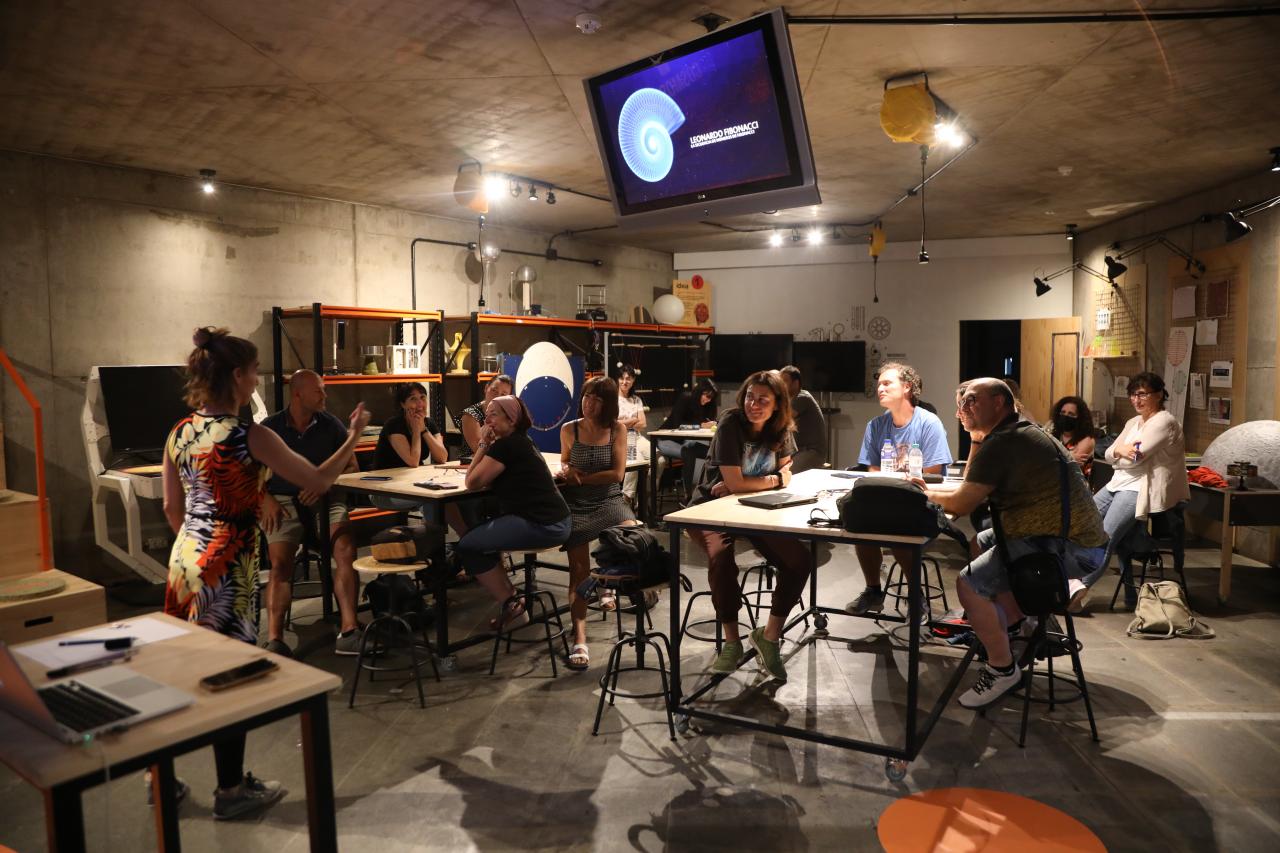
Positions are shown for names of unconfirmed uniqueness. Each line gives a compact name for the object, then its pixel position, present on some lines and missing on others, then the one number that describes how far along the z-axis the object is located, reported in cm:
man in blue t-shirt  467
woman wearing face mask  577
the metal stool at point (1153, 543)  520
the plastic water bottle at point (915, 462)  413
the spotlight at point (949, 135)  508
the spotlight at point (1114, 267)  812
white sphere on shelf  1070
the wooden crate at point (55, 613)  402
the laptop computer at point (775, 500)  363
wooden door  959
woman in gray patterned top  454
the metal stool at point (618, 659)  352
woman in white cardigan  509
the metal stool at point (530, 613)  417
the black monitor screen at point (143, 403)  576
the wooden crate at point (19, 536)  446
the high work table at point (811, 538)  302
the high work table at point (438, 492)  422
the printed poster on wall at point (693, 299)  1109
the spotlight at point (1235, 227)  611
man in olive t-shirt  332
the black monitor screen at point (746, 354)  1086
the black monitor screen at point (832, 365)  1062
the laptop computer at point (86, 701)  149
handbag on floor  472
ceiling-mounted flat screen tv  298
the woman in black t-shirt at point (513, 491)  412
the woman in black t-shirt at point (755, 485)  387
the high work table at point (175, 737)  144
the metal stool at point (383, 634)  379
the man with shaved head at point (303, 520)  440
